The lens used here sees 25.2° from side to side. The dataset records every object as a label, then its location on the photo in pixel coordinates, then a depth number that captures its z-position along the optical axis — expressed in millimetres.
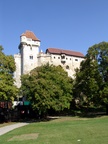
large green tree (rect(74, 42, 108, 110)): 41906
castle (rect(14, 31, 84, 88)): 81938
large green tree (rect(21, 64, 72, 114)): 36281
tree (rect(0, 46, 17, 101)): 34656
